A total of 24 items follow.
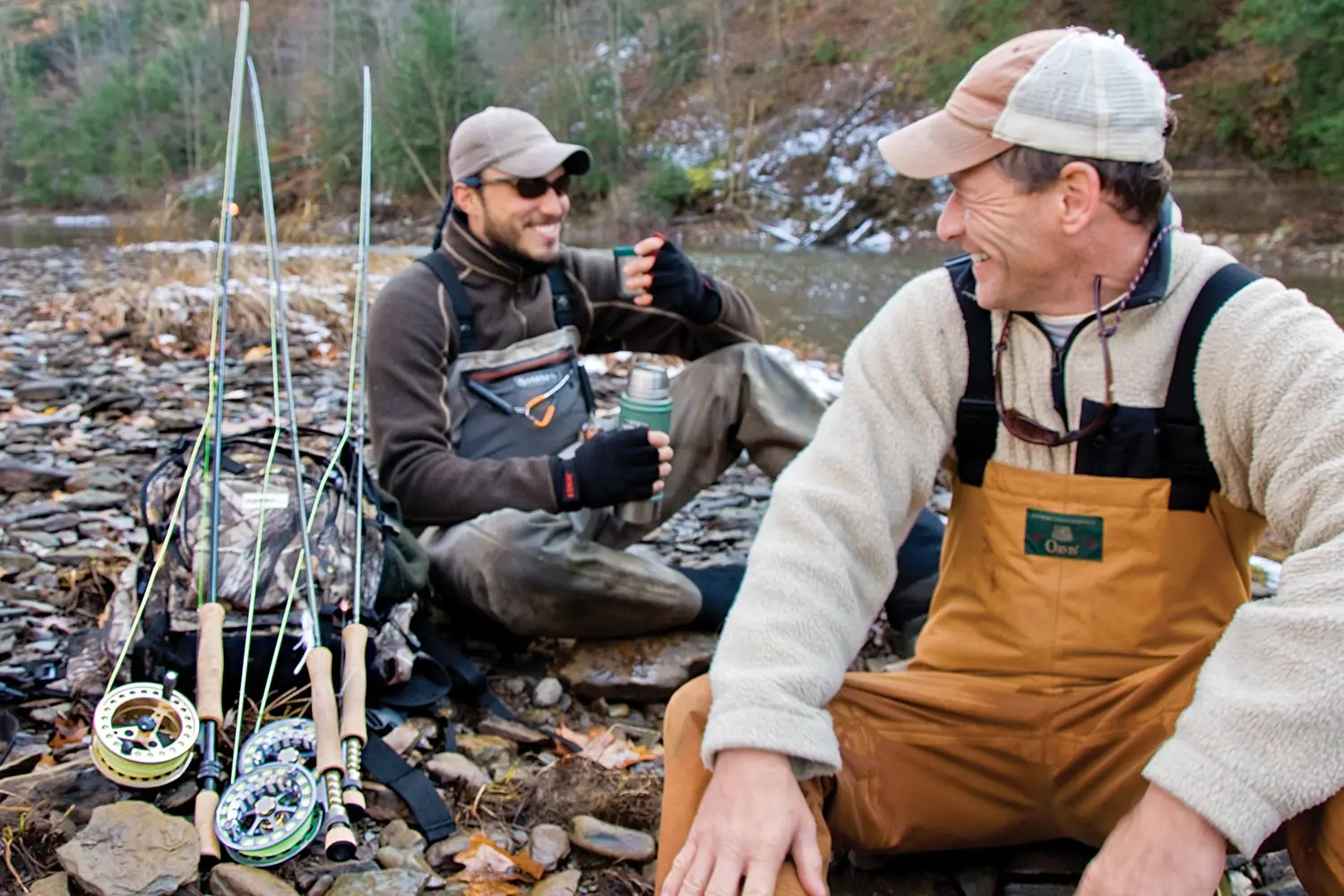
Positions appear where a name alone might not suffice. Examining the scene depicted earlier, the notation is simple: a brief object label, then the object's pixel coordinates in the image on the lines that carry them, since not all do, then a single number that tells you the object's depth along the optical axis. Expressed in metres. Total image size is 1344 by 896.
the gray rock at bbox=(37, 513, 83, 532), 4.39
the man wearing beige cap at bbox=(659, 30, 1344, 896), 1.79
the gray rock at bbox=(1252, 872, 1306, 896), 2.33
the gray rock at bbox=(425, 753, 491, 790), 2.84
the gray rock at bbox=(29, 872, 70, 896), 2.12
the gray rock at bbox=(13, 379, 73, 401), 6.85
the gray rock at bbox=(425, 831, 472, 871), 2.49
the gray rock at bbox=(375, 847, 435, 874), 2.43
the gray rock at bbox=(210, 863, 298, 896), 2.19
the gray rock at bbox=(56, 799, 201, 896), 2.14
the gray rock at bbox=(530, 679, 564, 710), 3.42
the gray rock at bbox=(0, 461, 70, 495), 4.91
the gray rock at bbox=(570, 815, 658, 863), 2.54
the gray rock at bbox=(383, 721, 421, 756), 2.91
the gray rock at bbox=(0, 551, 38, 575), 3.93
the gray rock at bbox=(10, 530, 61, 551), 4.20
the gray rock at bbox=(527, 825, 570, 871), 2.51
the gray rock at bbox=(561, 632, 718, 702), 3.49
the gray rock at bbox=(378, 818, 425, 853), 2.52
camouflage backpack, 2.84
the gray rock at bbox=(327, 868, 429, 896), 2.29
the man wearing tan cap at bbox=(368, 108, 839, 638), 3.53
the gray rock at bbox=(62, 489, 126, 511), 4.71
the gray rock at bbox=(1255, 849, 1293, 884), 2.41
